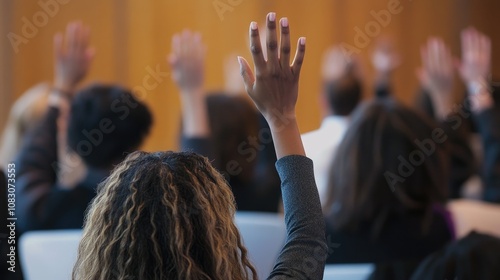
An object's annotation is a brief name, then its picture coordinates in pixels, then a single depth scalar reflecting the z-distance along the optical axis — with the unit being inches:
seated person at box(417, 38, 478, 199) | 254.4
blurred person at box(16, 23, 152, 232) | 171.9
